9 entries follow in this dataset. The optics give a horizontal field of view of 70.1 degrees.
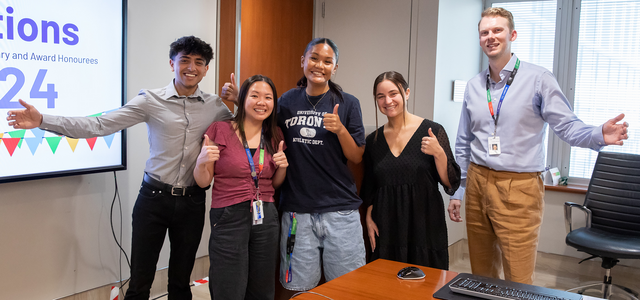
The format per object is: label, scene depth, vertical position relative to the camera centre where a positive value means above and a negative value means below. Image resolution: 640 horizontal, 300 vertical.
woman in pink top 2.06 -0.31
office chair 3.33 -0.57
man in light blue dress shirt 2.27 -0.05
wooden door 3.46 +0.71
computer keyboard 1.43 -0.51
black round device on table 1.64 -0.52
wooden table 1.49 -0.54
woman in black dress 2.24 -0.27
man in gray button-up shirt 2.31 -0.18
